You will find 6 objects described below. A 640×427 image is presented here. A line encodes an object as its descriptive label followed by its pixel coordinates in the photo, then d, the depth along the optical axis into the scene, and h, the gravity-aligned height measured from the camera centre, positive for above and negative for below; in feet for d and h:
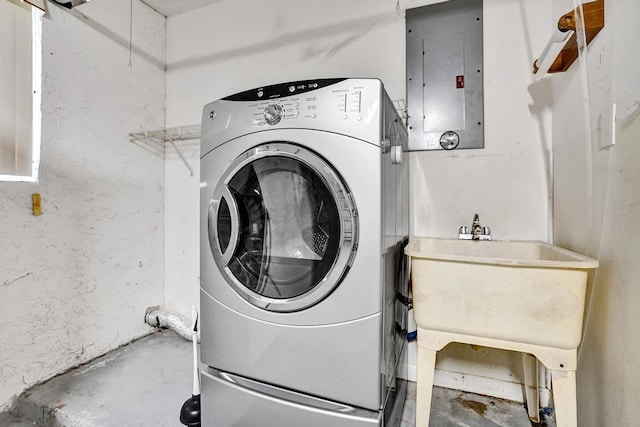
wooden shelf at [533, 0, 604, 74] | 3.29 +2.15
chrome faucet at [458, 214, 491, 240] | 4.98 -0.26
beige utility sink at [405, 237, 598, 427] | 3.13 -1.01
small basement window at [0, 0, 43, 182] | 4.93 +2.09
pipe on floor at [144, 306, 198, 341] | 7.02 -2.48
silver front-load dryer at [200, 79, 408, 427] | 3.18 -0.47
